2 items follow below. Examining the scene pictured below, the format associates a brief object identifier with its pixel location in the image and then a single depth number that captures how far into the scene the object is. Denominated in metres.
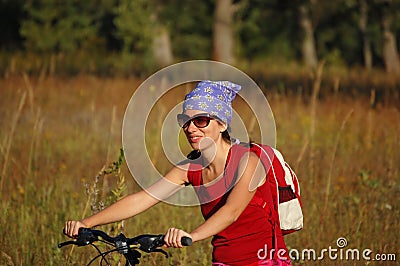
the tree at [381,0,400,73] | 55.75
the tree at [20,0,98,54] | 69.94
